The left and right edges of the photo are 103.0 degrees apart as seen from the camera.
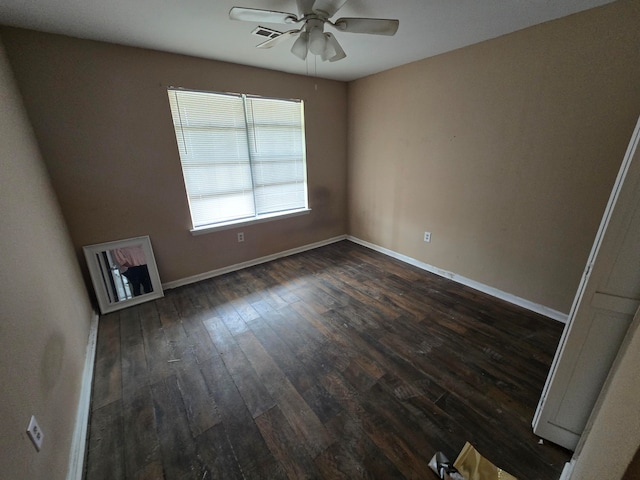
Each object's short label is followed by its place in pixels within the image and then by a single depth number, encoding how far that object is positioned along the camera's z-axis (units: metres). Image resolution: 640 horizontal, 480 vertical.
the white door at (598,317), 0.99
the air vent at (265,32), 1.99
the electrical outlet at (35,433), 0.98
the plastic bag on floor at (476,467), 1.19
